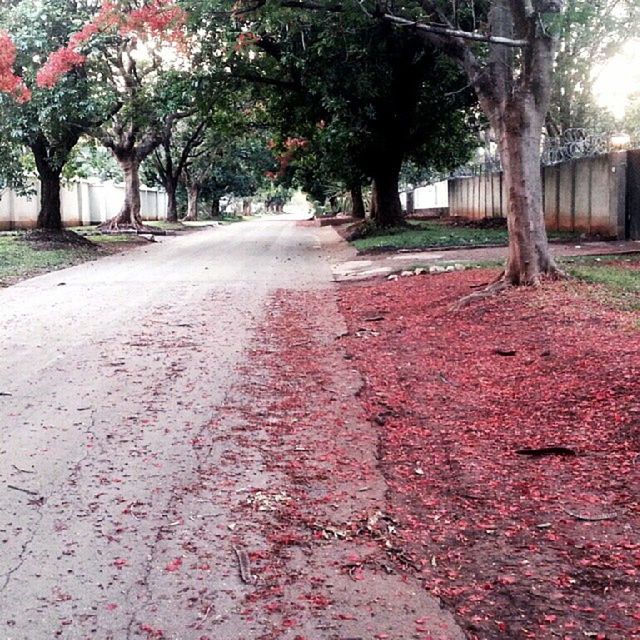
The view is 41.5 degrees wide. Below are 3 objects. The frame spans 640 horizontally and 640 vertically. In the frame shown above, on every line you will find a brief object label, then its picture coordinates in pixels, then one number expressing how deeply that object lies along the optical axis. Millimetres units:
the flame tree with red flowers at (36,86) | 21141
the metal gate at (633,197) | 19156
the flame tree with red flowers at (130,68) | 18188
